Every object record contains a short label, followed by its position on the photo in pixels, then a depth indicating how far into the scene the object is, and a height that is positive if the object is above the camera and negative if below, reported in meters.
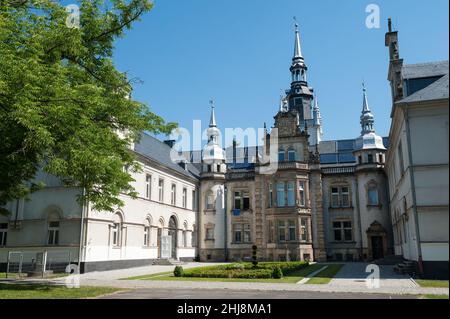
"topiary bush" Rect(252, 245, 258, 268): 26.12 -1.25
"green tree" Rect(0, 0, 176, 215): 12.39 +4.92
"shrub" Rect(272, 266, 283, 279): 21.00 -1.74
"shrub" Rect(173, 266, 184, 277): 22.52 -1.75
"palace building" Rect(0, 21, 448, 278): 32.31 +3.41
